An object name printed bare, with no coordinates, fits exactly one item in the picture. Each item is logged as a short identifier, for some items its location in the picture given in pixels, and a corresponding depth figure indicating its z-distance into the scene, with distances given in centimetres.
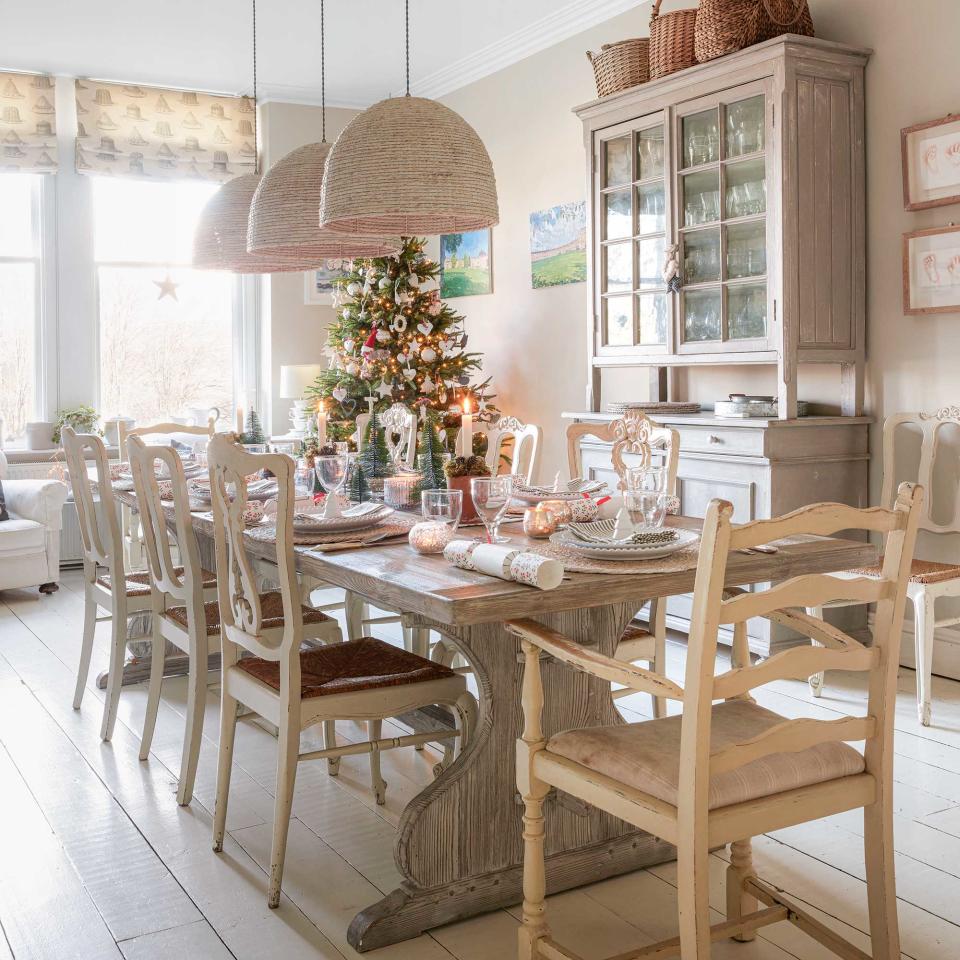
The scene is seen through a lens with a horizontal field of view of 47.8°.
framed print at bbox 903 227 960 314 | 379
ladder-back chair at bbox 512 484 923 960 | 160
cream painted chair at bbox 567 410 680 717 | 279
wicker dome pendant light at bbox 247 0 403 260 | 302
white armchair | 538
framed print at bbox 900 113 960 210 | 376
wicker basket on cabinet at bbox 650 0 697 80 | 434
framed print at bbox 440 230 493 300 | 648
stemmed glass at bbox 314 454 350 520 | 278
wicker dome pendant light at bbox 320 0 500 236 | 253
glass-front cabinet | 395
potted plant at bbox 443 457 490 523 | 264
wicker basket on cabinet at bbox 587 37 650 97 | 459
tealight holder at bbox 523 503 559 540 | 249
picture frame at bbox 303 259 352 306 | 726
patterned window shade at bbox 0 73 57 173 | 639
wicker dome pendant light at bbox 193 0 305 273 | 350
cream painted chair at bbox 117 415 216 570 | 457
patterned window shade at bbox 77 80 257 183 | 661
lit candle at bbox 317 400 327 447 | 360
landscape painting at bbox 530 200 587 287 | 558
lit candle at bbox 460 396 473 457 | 285
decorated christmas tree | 589
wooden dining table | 209
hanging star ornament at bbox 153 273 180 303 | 704
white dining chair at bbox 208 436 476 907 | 226
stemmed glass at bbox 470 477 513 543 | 224
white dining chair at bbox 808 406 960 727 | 344
